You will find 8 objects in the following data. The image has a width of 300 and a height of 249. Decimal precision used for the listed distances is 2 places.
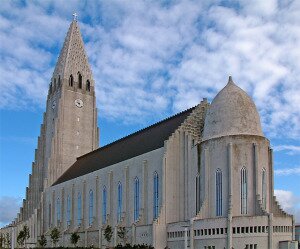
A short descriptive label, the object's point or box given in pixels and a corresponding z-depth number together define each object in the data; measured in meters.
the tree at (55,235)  77.81
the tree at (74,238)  71.88
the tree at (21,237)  85.06
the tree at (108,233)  64.01
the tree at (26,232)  86.39
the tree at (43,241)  82.62
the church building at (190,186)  53.06
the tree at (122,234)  62.03
